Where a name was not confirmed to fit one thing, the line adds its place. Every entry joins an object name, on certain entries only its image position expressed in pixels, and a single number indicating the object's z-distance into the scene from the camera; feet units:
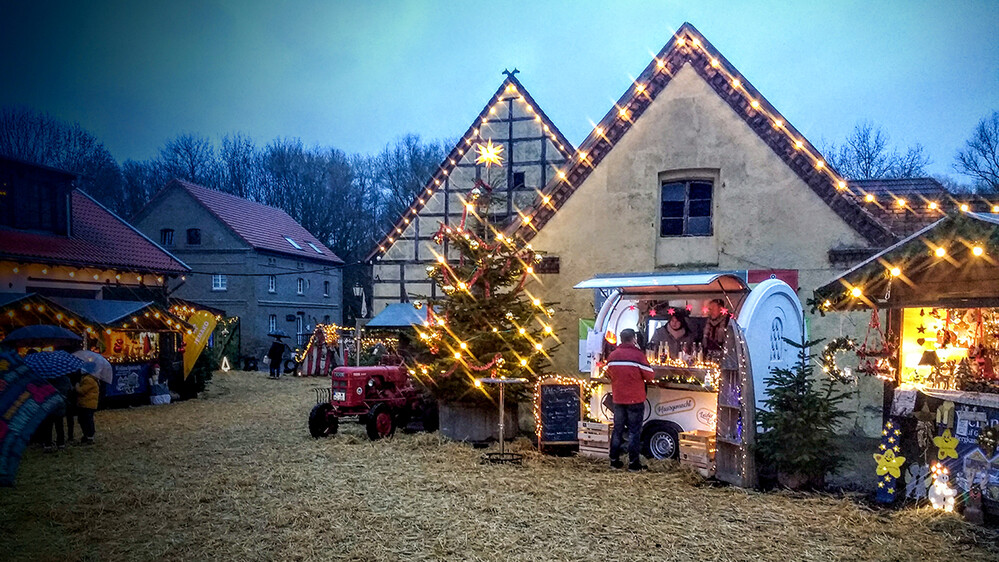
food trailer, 28.63
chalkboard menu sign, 35.76
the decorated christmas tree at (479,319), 39.24
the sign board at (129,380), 57.62
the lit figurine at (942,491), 23.86
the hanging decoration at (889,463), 25.29
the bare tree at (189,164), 170.50
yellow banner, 65.82
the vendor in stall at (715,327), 36.96
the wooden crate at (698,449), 29.91
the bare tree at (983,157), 116.67
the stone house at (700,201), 42.98
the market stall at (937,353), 22.94
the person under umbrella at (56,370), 36.19
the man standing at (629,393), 32.14
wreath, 26.78
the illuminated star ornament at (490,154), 61.70
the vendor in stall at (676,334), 38.83
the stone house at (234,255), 116.16
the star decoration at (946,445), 23.85
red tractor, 41.34
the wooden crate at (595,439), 34.55
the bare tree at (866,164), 135.03
